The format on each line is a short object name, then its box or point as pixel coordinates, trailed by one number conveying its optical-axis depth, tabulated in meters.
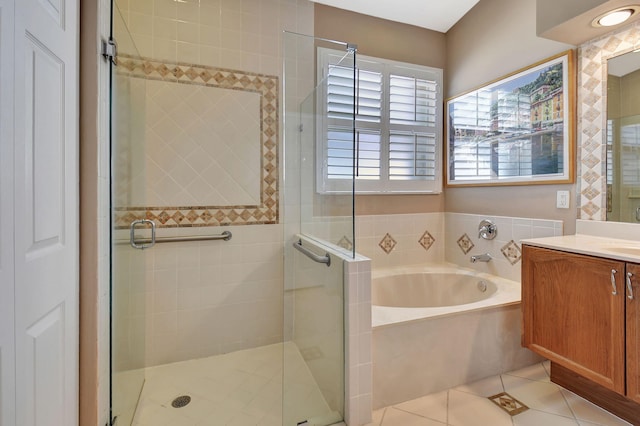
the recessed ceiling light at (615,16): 1.52
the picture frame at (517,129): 1.96
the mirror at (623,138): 1.66
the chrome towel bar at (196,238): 2.05
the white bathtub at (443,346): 1.58
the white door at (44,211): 0.79
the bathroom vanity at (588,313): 1.27
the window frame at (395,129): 2.59
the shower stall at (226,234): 1.57
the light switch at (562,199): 1.95
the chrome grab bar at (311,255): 1.65
